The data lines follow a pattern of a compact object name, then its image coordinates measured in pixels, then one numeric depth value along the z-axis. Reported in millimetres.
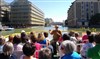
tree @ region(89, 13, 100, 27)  44179
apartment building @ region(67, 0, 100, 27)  47602
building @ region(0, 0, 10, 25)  55378
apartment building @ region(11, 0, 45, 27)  56265
